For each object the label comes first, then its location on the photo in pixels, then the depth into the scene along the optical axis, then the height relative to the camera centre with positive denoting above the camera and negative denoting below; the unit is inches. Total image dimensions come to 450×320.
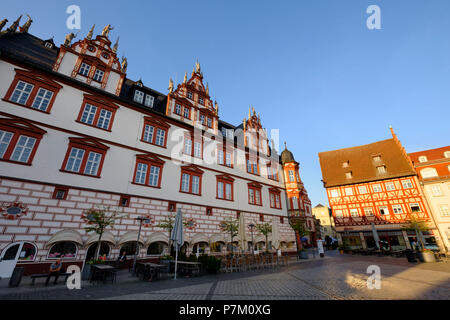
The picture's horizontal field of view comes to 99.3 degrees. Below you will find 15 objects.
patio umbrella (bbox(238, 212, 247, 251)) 618.2 +11.4
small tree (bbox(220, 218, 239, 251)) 652.7 +33.4
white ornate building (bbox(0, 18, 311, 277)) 419.8 +220.7
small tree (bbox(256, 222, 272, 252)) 729.1 +28.8
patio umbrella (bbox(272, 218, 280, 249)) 653.9 +2.7
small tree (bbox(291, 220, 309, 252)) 914.1 +30.5
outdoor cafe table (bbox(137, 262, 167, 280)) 372.2 -63.8
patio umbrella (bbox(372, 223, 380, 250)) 893.7 +0.6
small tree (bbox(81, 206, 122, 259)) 415.9 +41.4
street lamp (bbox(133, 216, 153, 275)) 556.2 +39.0
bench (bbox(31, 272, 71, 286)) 308.5 -61.6
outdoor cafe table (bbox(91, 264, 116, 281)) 346.0 -63.9
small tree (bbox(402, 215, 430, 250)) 858.1 +51.0
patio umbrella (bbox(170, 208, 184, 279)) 410.6 +9.1
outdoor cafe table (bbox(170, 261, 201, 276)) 435.8 -67.7
